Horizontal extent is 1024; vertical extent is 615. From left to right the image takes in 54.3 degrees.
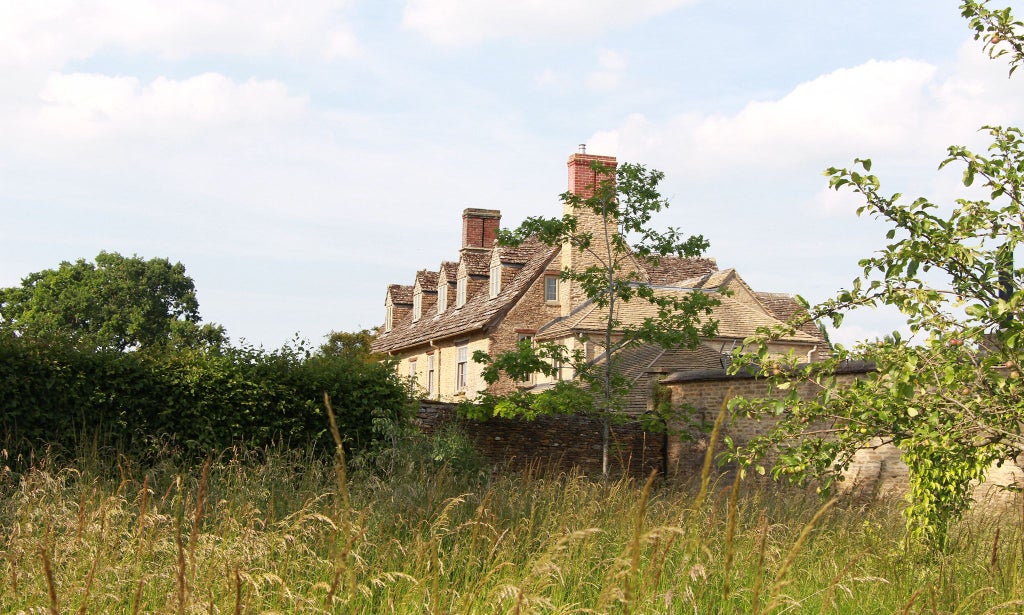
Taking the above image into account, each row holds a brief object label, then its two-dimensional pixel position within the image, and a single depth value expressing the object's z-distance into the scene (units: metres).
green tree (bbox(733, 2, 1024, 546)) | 6.76
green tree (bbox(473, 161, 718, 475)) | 16.59
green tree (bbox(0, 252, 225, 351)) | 46.38
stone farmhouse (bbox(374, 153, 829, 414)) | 29.73
